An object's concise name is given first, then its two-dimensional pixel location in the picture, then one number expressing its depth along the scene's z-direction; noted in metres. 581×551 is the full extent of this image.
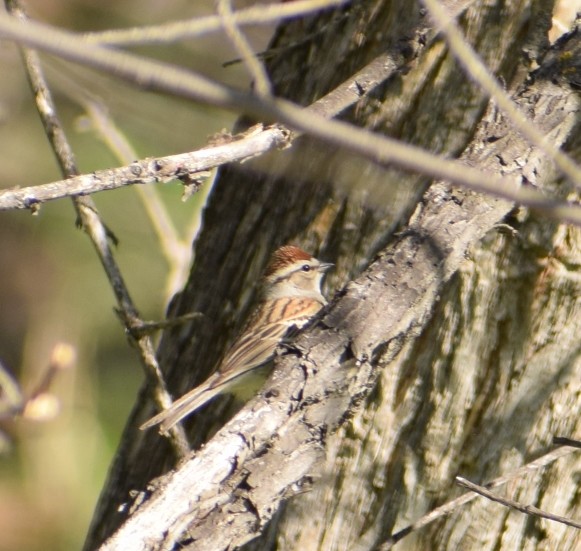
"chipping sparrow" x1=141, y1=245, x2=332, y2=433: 7.52
